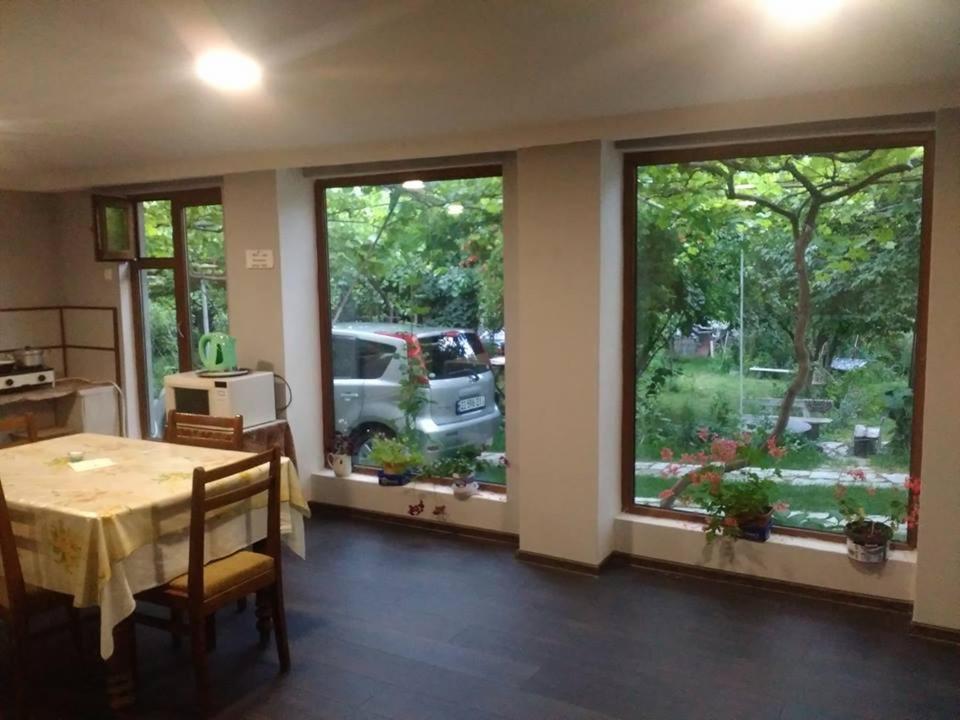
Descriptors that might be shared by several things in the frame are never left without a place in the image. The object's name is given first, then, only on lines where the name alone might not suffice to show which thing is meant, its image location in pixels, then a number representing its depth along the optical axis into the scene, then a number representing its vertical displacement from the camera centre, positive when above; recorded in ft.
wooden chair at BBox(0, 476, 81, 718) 8.59 -3.48
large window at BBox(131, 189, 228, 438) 17.71 +0.32
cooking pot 17.53 -1.29
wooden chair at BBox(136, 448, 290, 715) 8.82 -3.37
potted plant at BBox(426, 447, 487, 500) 15.06 -3.43
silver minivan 15.46 -1.91
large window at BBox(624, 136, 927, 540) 11.71 -0.51
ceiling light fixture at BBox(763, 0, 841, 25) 6.98 +2.52
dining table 8.43 -2.65
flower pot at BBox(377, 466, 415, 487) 15.76 -3.70
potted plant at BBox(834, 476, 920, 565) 11.51 -3.61
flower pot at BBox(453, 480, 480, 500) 15.03 -3.79
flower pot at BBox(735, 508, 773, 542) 12.34 -3.74
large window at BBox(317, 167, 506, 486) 15.08 -0.42
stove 16.70 -1.69
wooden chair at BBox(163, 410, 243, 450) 12.01 -2.10
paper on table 10.55 -2.25
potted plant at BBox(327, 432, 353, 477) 16.52 -3.41
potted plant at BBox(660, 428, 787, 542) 12.36 -3.21
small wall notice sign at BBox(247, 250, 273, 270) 16.14 +0.75
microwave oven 14.79 -1.91
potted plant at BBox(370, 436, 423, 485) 15.75 -3.35
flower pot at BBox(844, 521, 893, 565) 11.51 -3.75
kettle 15.81 -1.12
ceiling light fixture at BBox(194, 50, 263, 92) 8.59 +2.62
